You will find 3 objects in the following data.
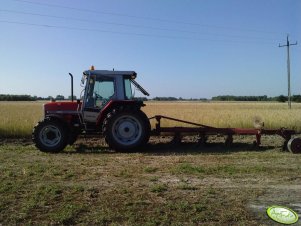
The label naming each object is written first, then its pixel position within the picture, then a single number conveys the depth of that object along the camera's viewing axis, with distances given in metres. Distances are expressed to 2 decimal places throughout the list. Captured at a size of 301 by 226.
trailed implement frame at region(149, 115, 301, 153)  7.08
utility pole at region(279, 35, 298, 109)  28.33
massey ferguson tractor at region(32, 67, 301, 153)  6.87
